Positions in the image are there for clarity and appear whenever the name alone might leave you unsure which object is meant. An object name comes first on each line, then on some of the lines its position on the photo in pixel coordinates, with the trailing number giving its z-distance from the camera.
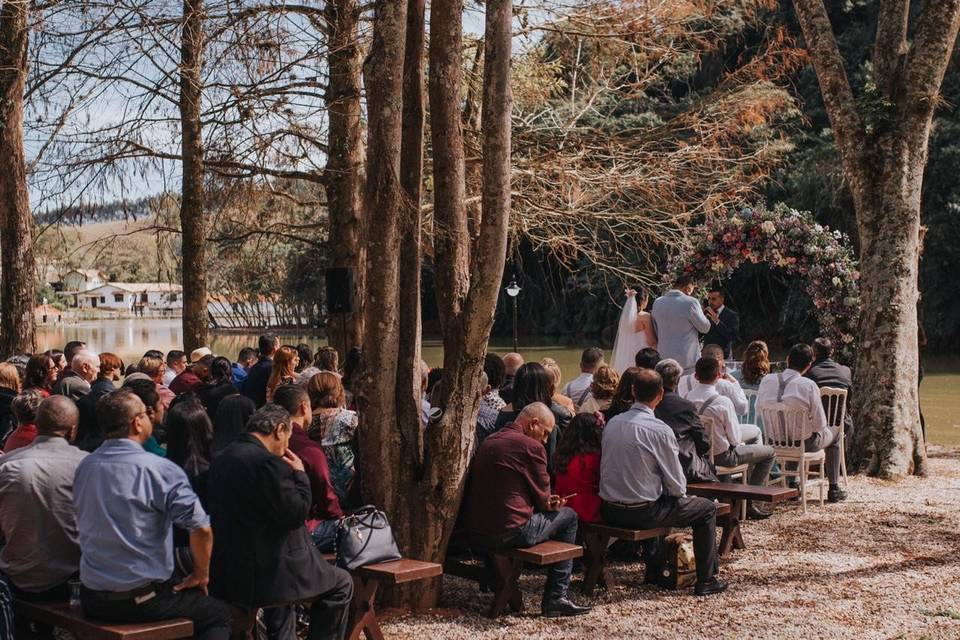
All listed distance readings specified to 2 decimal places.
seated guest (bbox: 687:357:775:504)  8.12
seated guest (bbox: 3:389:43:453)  6.02
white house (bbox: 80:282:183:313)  160.29
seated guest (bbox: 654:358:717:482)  7.11
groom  11.20
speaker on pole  11.52
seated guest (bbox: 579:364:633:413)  7.73
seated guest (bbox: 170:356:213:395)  9.27
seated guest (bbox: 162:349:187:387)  10.69
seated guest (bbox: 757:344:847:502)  8.98
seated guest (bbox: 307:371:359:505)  6.32
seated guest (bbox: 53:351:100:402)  8.67
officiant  11.94
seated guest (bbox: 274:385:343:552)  5.51
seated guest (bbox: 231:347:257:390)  11.28
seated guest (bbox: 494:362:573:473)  6.80
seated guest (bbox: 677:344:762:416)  8.72
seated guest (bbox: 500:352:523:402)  8.96
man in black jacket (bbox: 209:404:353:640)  4.60
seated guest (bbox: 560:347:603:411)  8.58
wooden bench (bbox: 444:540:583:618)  5.89
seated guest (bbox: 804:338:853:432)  10.16
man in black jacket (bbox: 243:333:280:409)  9.93
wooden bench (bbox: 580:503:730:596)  6.46
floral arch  12.37
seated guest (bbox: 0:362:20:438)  7.75
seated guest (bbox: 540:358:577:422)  7.16
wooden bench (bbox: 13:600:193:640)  4.28
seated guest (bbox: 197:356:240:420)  7.99
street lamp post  33.62
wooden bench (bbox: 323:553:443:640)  5.30
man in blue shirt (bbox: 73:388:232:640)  4.32
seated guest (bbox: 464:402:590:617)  6.03
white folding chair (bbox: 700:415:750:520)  7.95
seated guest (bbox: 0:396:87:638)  4.84
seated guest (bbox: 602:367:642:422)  6.79
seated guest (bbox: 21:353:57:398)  8.32
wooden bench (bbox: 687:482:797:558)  7.13
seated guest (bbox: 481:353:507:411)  7.93
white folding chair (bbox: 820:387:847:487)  9.45
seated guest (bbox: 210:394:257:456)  5.92
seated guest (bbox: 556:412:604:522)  6.66
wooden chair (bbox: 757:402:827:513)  9.02
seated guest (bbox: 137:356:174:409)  8.55
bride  11.66
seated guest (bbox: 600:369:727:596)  6.42
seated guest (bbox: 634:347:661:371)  8.27
